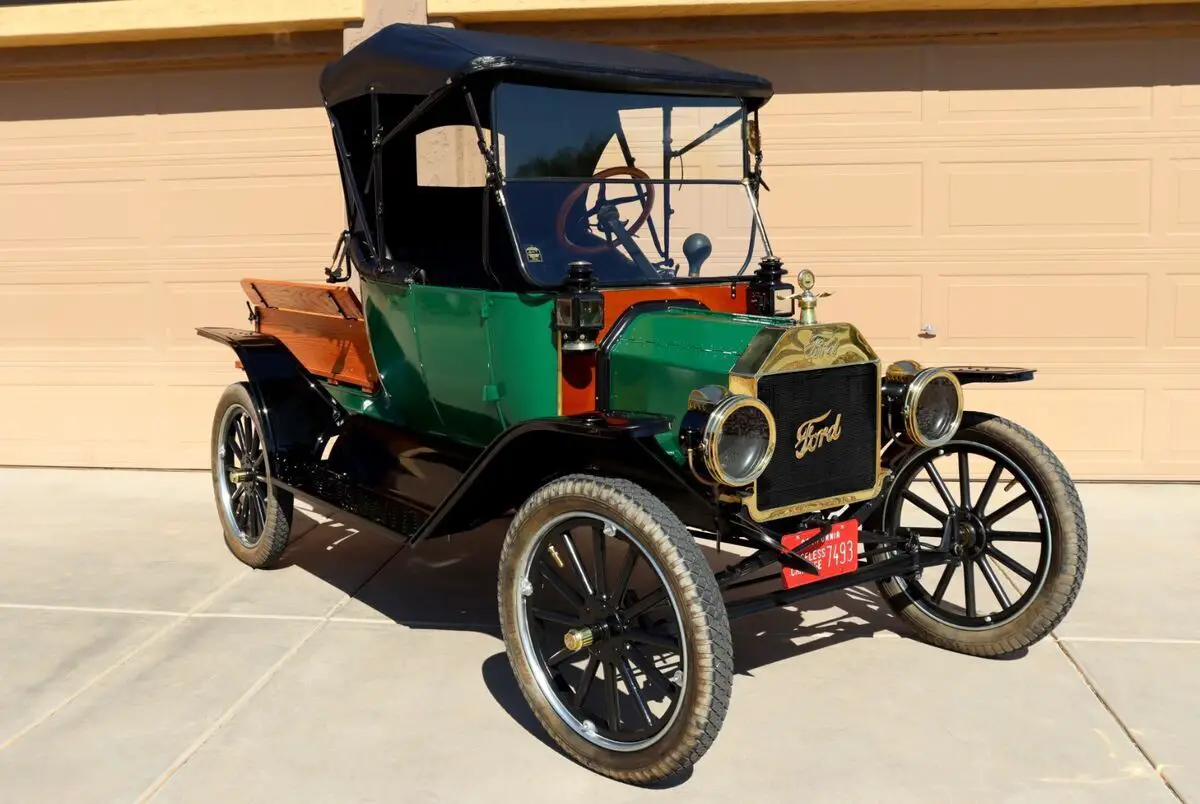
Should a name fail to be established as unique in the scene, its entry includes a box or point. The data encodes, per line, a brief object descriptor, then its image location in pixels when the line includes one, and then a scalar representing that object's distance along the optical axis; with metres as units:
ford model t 3.45
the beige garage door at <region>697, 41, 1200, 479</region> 6.63
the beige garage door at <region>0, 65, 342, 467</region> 7.27
